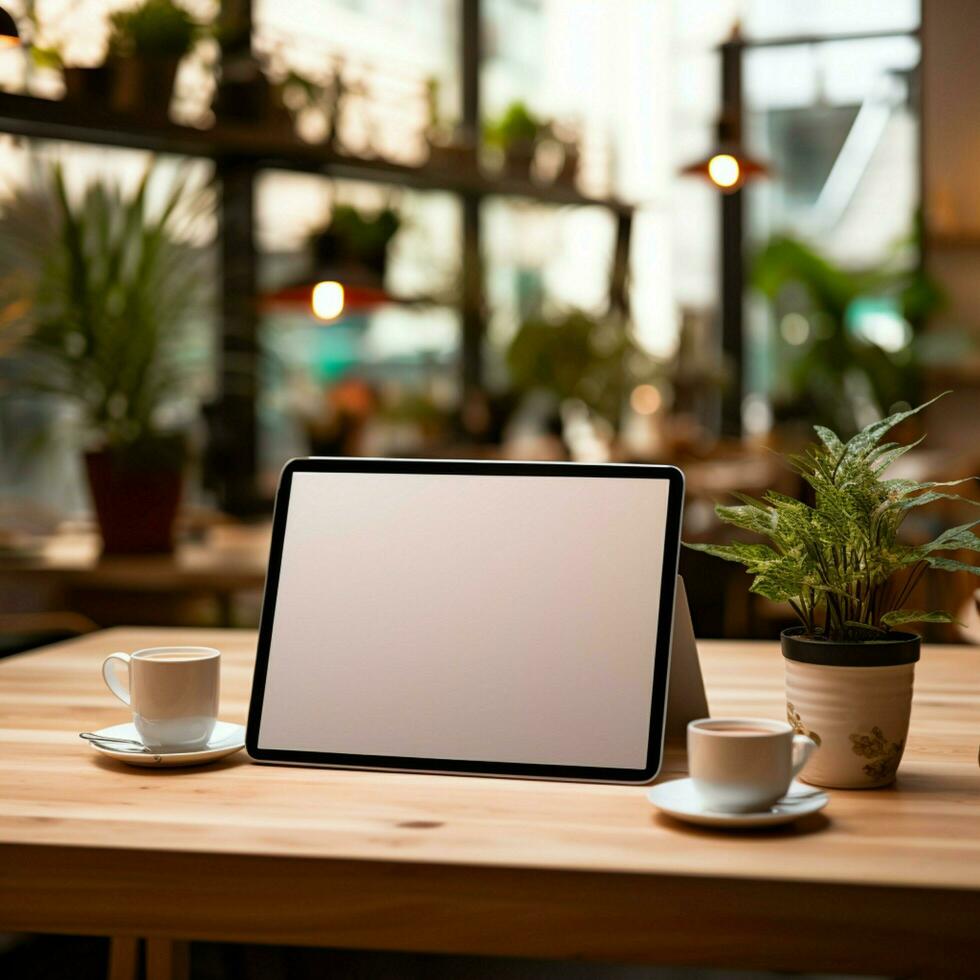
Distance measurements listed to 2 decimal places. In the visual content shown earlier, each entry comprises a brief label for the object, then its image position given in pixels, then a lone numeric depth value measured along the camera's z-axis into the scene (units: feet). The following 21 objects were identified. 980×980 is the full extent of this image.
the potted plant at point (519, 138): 18.86
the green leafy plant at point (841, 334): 25.80
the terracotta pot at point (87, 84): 13.12
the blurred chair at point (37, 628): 9.07
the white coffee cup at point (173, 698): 3.97
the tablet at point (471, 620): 3.84
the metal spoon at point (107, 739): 4.09
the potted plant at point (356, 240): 16.20
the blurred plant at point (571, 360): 20.02
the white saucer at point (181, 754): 3.92
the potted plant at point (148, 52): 13.08
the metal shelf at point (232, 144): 13.08
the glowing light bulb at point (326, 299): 11.80
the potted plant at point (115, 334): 11.44
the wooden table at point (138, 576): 10.48
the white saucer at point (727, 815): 3.29
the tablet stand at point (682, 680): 3.99
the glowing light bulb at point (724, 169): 13.12
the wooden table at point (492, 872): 2.97
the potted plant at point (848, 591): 3.65
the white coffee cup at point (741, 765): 3.29
